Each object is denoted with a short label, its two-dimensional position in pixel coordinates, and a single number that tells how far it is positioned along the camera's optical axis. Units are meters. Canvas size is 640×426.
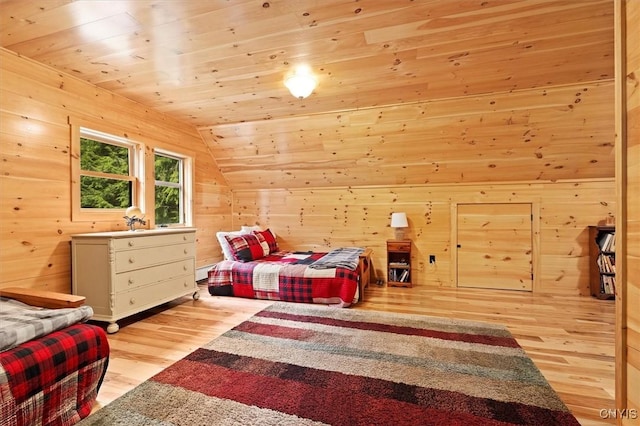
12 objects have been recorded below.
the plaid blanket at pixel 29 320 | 1.34
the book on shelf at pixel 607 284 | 3.34
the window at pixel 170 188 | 3.85
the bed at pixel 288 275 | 3.26
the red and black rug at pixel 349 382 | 1.49
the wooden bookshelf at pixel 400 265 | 4.10
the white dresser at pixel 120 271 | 2.49
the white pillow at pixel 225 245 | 3.81
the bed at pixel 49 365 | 1.25
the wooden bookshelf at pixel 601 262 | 3.36
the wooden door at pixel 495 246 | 3.87
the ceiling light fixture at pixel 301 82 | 2.67
